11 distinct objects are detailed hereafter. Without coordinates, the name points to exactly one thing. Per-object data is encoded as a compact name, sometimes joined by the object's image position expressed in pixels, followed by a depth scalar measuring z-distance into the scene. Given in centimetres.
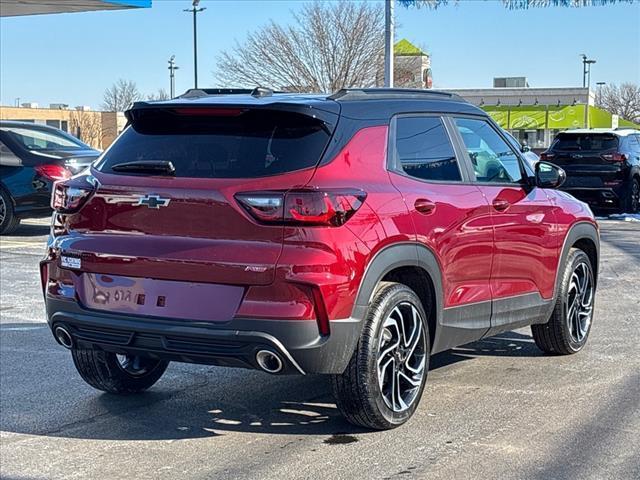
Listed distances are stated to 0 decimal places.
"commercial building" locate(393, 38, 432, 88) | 4228
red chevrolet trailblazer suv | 443
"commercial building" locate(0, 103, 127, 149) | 6856
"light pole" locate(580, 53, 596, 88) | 7381
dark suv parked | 1767
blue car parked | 1428
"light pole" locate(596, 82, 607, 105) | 9069
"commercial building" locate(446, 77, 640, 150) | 5497
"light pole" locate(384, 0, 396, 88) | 2006
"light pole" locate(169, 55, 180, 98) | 6682
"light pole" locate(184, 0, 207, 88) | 3975
